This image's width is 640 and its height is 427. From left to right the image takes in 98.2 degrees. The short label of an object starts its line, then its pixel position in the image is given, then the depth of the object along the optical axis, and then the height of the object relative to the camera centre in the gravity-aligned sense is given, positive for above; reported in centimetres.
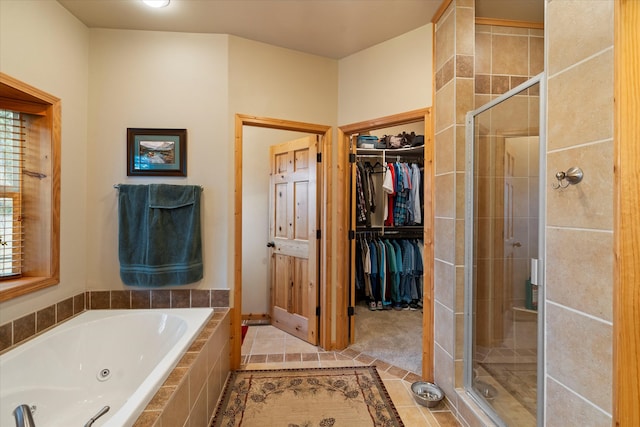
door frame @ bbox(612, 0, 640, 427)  80 -3
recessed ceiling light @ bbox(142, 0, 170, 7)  178 +135
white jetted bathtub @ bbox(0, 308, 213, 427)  133 -86
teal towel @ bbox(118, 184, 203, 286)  201 -17
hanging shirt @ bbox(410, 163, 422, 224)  355 +22
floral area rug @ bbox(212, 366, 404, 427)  167 -125
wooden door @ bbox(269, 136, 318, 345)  264 -27
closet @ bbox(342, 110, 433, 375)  349 -26
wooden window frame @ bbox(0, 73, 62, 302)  172 +5
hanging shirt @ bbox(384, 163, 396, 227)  347 +21
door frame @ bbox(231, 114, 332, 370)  217 -7
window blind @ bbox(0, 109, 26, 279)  164 +11
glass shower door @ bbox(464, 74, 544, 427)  126 -24
